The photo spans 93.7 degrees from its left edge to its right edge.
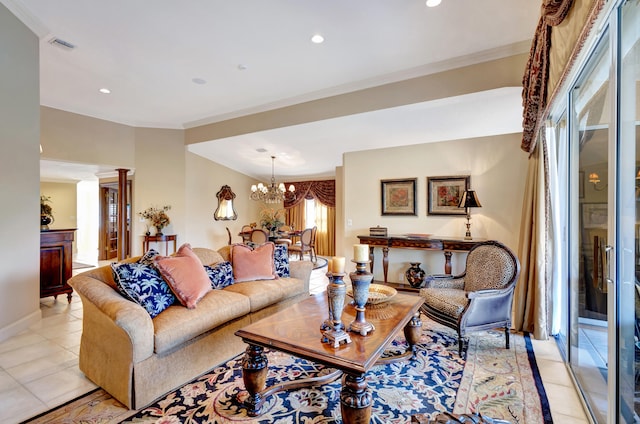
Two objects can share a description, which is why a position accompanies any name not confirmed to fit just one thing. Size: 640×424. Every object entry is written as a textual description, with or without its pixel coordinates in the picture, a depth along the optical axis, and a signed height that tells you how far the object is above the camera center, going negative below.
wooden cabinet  3.91 -0.68
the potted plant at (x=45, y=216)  4.03 -0.07
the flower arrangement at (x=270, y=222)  7.16 -0.27
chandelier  7.39 +0.44
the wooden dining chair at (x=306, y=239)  7.25 -0.70
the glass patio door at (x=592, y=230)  1.79 -0.13
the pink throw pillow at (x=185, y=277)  2.50 -0.57
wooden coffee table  1.54 -0.78
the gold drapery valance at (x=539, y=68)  1.66 +1.09
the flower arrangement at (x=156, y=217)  6.32 -0.13
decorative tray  2.40 -0.72
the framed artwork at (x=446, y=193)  4.77 +0.28
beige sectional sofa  1.96 -0.94
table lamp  4.29 +0.15
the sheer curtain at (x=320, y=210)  8.55 +0.02
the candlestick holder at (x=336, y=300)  1.83 -0.56
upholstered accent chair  2.73 -0.84
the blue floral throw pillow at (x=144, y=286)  2.25 -0.58
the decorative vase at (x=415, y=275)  4.87 -1.05
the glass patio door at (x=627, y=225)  1.40 -0.07
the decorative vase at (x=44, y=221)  4.03 -0.14
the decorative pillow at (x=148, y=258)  2.59 -0.42
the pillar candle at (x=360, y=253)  1.84 -0.26
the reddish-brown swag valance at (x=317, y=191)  8.48 +0.56
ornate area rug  1.91 -1.31
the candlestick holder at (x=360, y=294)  1.92 -0.54
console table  4.41 -0.52
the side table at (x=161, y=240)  6.28 -0.61
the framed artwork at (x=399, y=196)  5.20 +0.25
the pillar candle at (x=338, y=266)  1.85 -0.34
